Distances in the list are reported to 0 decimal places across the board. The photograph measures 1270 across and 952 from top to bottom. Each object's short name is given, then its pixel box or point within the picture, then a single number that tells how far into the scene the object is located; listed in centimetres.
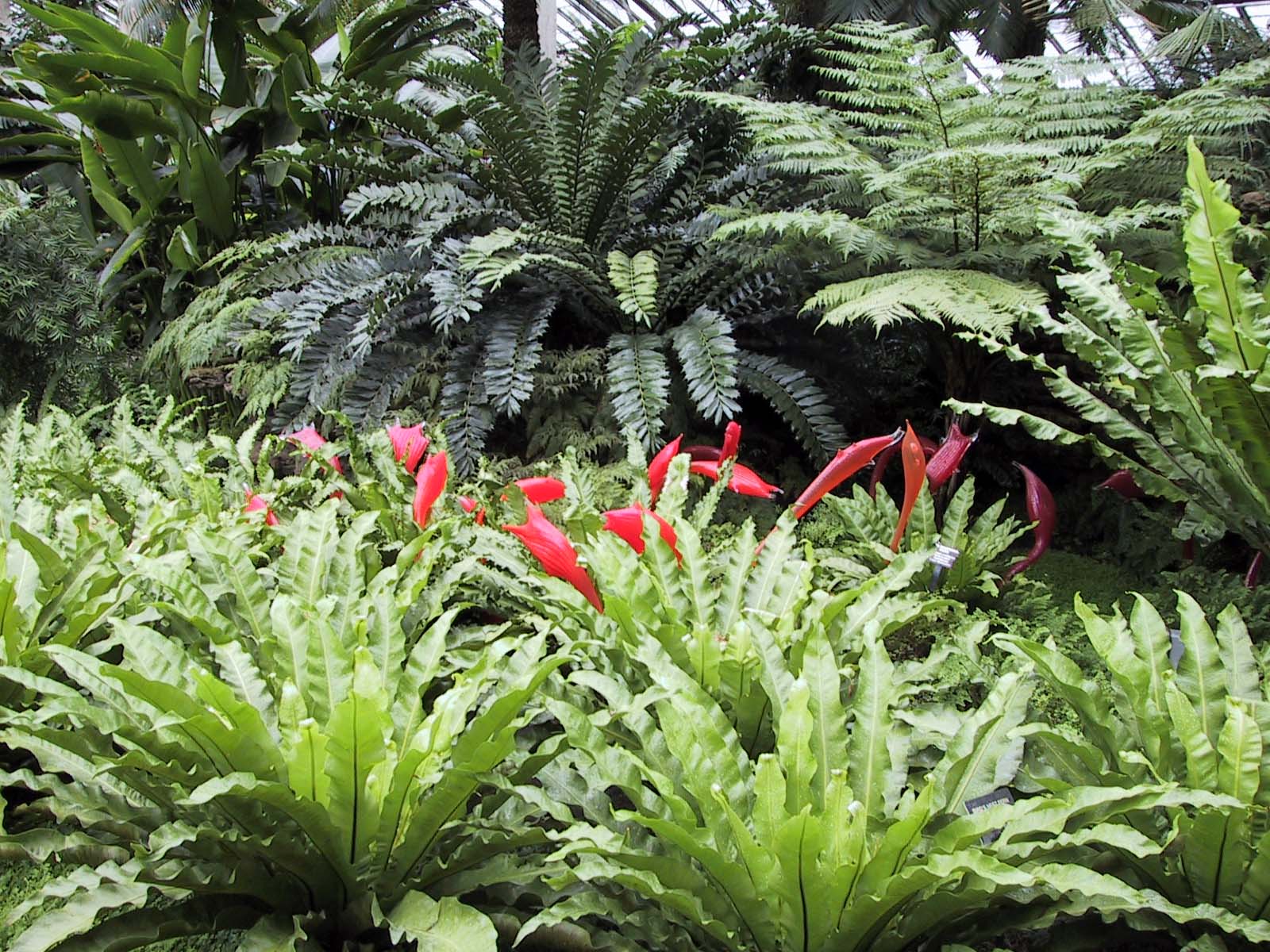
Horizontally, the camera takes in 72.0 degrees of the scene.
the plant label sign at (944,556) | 168
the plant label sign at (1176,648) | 160
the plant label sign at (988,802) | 119
